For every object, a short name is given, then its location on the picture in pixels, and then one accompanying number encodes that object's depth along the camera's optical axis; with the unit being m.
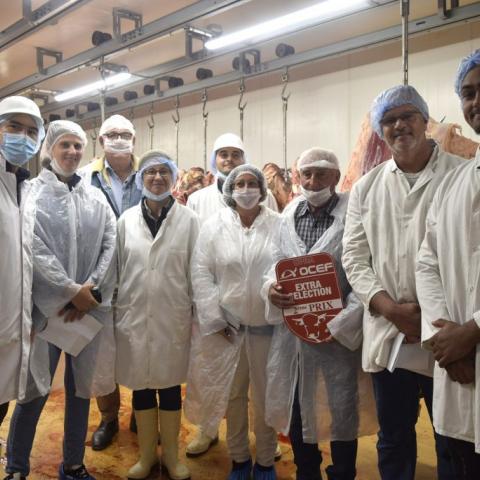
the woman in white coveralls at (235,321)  2.37
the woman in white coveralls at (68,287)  2.24
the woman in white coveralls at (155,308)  2.45
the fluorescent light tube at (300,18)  2.88
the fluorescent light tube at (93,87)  4.43
